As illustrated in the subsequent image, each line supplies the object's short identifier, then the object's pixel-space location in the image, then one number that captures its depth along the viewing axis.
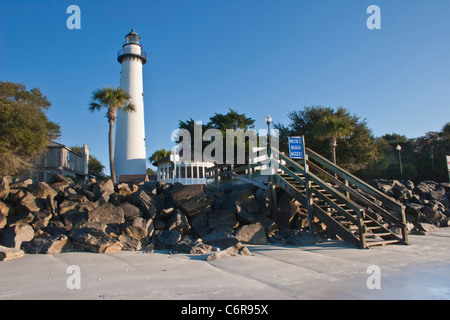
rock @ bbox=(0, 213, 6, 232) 8.25
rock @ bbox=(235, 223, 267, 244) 9.06
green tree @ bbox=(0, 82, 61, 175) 20.02
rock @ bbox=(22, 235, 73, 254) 7.45
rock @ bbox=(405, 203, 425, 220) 12.70
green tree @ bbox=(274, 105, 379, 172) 26.98
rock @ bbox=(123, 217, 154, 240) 8.83
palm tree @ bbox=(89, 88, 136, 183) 22.22
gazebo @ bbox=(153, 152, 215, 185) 30.75
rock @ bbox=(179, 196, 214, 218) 10.39
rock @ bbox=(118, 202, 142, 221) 9.61
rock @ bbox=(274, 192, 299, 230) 10.28
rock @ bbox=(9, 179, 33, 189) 9.99
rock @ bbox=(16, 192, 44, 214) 8.95
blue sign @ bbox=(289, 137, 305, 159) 9.78
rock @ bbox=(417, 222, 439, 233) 11.27
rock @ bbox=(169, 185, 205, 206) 10.70
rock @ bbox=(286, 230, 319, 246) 8.80
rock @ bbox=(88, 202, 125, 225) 8.97
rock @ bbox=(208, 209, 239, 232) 9.73
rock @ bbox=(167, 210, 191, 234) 9.45
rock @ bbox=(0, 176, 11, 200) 9.20
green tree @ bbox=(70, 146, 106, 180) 49.11
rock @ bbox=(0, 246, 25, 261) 6.75
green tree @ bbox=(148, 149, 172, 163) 48.66
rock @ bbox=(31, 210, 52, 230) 8.50
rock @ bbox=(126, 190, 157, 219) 9.98
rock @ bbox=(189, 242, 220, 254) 7.80
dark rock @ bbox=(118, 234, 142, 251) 8.20
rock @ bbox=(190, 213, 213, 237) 9.67
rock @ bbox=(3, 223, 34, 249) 7.59
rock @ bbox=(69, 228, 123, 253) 7.71
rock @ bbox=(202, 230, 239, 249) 8.42
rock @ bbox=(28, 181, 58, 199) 9.65
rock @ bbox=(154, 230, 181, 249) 8.54
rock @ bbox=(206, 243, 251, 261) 7.04
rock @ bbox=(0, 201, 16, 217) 8.76
